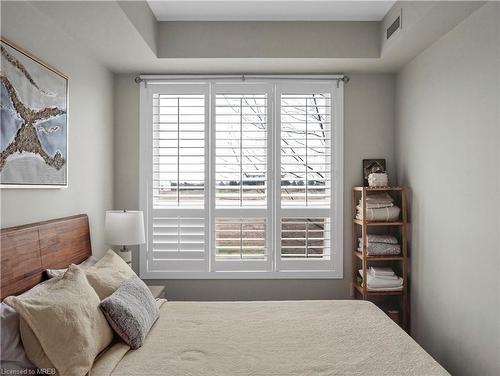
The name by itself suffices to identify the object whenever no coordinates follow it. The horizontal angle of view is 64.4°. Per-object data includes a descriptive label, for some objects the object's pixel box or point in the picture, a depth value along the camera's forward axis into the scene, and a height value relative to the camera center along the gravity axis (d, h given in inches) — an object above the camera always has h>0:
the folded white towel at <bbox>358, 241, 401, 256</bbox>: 130.1 -21.8
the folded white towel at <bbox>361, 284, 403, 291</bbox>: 130.0 -34.3
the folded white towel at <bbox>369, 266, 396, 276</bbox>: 130.4 -29.0
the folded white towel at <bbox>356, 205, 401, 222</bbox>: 129.5 -10.0
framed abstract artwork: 77.0 +13.2
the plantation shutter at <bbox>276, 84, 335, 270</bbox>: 141.3 +3.7
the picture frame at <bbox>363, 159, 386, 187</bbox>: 140.6 +6.2
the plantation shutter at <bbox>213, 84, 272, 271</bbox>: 141.2 +1.1
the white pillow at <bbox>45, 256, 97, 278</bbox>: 86.7 -20.1
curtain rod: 139.8 +37.5
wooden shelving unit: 129.1 -23.8
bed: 71.6 -33.0
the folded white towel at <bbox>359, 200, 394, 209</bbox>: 130.1 -7.1
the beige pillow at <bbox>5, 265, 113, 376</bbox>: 63.0 -23.8
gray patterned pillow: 77.5 -26.6
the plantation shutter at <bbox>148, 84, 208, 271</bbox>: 141.3 +1.4
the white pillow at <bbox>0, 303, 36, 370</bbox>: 61.2 -25.2
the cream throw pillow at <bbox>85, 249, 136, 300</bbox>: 85.1 -21.1
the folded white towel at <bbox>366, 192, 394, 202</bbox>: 131.6 -4.6
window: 141.3 +2.1
